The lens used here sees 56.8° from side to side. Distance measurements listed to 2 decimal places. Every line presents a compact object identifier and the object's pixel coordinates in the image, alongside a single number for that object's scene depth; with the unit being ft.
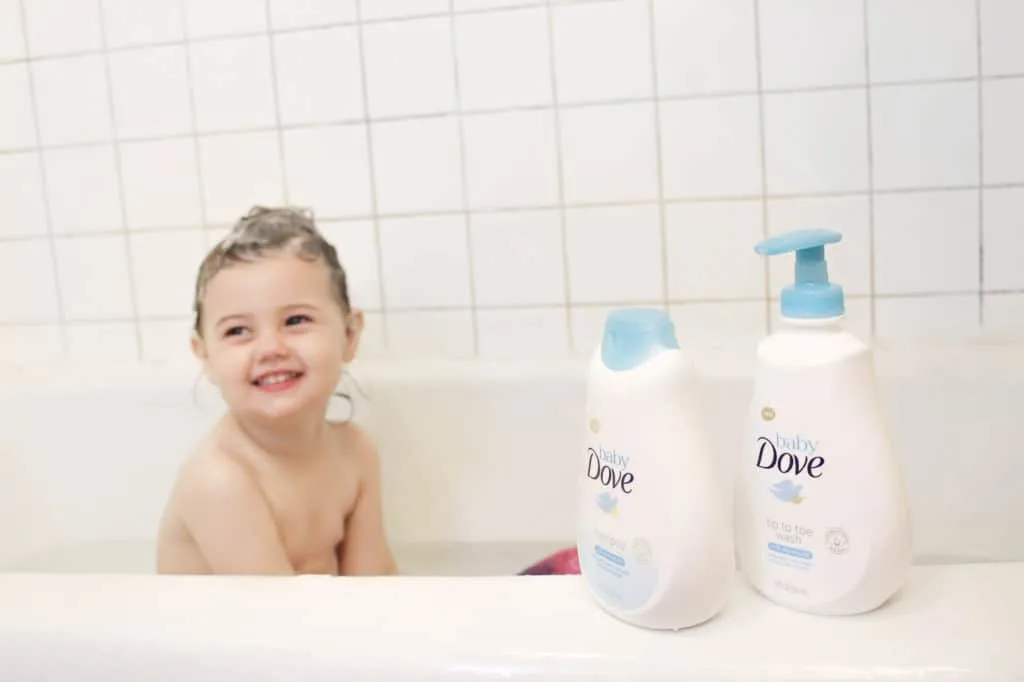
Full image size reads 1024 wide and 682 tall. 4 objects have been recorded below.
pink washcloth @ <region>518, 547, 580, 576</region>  3.53
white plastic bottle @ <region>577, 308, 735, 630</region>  1.84
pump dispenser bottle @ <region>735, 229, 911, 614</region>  1.84
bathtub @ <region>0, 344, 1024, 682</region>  1.80
